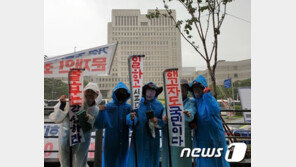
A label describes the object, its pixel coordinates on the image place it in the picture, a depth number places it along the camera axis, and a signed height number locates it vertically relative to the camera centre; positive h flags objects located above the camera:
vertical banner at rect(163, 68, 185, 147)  2.93 -0.43
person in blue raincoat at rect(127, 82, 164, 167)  2.98 -0.82
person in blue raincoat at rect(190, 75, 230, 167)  3.00 -0.80
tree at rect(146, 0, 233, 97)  5.49 +1.85
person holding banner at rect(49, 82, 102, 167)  2.96 -0.65
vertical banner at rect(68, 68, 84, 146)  2.94 -0.33
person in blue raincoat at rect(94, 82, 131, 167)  2.99 -0.74
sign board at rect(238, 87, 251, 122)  6.77 -0.52
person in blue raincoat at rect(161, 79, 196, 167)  3.07 -0.98
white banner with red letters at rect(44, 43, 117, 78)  4.31 +0.48
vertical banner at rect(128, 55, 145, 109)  3.01 +0.10
